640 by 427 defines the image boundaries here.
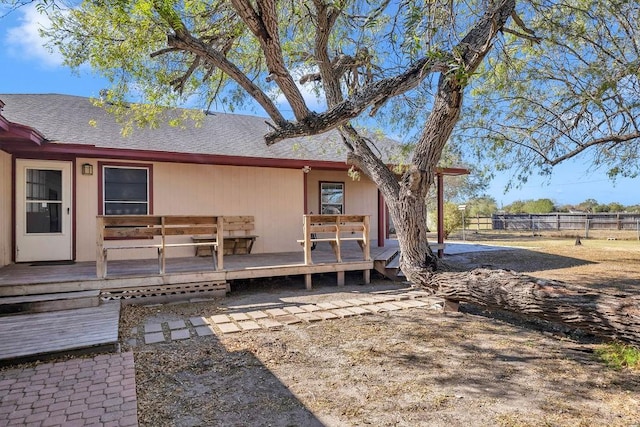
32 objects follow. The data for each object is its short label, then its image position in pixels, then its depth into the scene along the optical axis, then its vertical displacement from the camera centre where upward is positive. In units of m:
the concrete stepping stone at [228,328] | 4.55 -1.33
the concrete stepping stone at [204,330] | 4.45 -1.33
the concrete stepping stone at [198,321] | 4.85 -1.32
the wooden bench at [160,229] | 5.61 -0.14
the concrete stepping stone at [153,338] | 4.20 -1.33
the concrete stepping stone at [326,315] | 5.16 -1.33
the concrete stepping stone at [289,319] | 4.95 -1.34
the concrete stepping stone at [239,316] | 5.07 -1.33
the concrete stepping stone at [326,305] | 5.66 -1.33
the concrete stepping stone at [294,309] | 5.46 -1.33
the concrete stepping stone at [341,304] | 5.81 -1.33
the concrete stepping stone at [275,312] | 5.34 -1.33
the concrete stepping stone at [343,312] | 5.28 -1.33
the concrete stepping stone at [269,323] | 4.79 -1.34
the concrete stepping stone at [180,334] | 4.30 -1.33
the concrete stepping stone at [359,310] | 5.43 -1.33
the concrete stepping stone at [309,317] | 5.05 -1.33
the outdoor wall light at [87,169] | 7.41 +1.00
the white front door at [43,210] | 7.01 +0.19
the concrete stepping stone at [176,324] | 4.72 -1.33
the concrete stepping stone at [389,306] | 5.66 -1.34
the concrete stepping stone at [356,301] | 5.95 -1.32
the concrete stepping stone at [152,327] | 4.60 -1.33
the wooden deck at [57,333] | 3.62 -1.20
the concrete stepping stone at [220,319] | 4.98 -1.33
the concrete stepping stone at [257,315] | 5.18 -1.33
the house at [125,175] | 6.99 +0.94
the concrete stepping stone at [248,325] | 4.68 -1.33
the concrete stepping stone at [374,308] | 5.55 -1.34
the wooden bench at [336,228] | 7.05 -0.20
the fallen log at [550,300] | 3.39 -0.86
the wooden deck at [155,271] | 5.39 -0.86
